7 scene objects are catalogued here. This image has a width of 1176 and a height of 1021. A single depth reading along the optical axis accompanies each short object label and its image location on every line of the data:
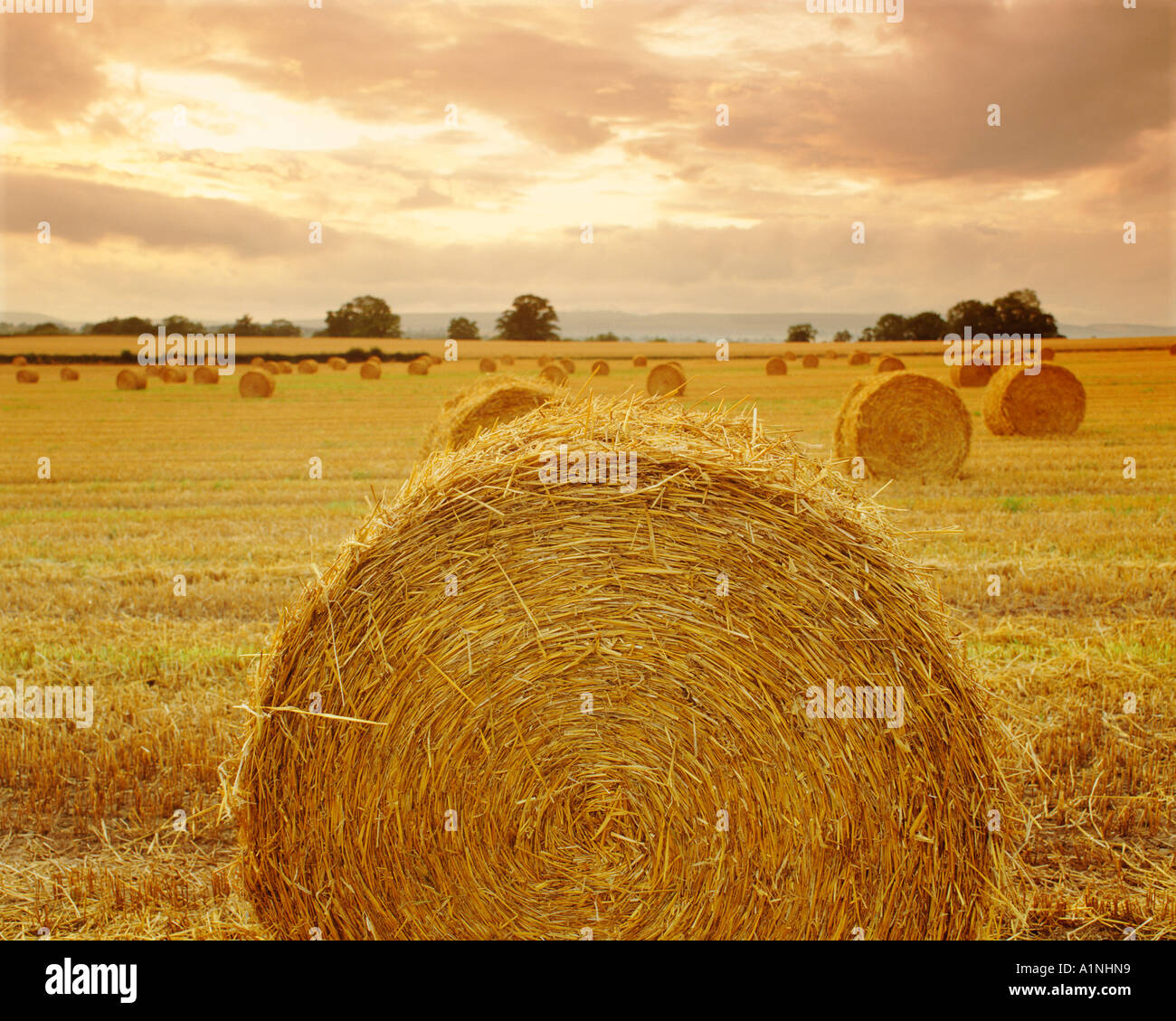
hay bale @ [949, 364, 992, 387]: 31.02
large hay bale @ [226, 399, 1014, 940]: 3.69
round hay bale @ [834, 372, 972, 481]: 15.23
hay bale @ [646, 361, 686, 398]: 29.27
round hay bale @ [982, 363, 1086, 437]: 19.44
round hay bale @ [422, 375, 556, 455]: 13.80
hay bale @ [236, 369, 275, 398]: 33.72
